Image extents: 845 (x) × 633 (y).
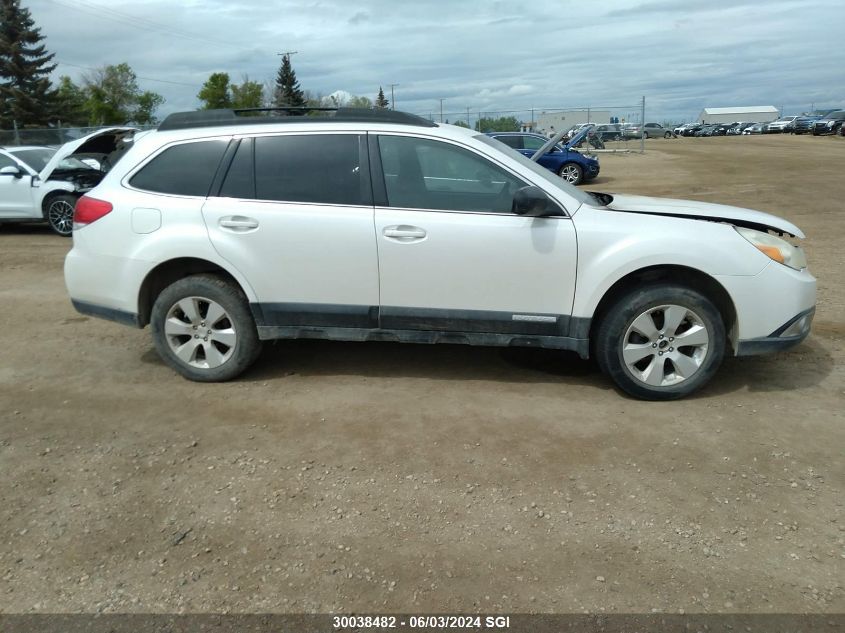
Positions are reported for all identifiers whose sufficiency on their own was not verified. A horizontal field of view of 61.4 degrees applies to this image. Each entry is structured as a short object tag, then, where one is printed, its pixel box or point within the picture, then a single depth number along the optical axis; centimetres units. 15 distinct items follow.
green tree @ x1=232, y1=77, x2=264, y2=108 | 8952
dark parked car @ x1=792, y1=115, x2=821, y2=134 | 5416
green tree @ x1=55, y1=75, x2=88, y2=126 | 6231
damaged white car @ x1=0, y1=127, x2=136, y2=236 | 1157
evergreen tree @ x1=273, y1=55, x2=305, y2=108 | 7507
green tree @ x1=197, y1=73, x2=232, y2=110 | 8669
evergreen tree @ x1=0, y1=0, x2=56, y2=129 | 5944
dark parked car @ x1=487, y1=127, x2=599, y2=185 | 2045
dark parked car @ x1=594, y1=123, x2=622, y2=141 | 3328
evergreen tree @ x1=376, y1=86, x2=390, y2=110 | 6394
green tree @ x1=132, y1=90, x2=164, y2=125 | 8850
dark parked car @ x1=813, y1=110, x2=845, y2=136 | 4759
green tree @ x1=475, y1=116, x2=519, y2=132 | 3774
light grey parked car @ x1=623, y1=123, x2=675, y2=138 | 6475
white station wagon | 448
